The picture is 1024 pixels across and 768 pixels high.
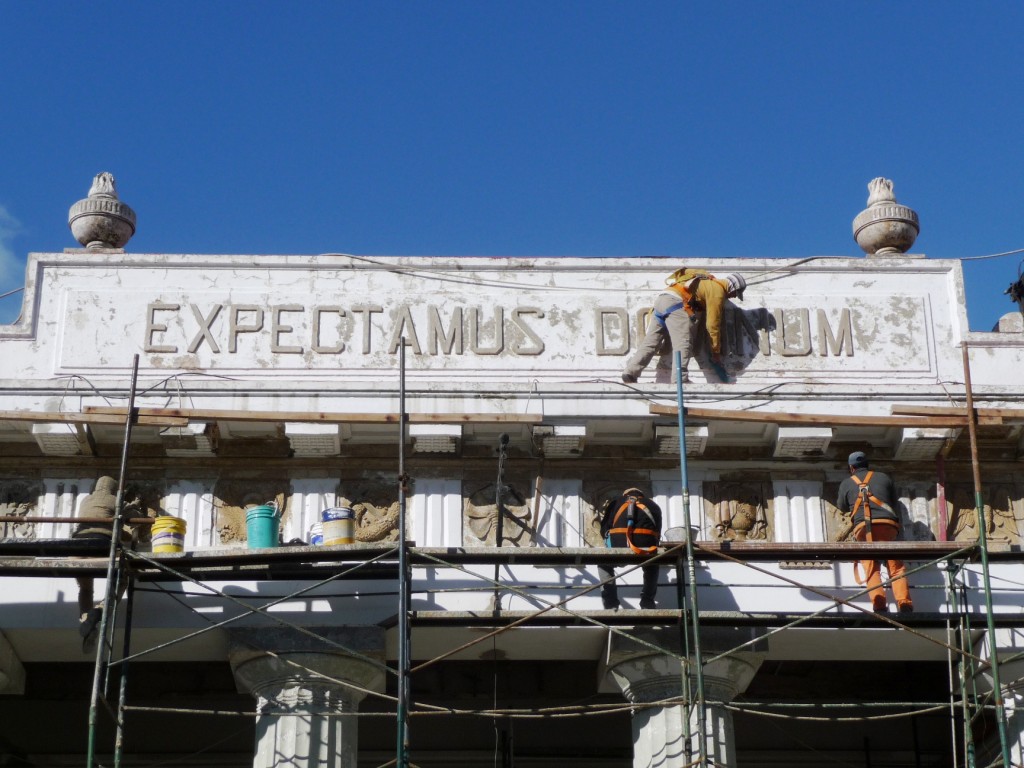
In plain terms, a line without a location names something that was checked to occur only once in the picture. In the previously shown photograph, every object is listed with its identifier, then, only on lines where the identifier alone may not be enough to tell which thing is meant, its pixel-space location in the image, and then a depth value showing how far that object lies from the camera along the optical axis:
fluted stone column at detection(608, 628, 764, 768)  19.80
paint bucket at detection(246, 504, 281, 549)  20.30
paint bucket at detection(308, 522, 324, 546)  20.62
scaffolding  19.22
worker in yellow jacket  22.83
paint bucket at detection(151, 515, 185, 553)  20.17
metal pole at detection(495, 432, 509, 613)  21.50
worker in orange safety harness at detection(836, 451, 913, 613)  20.25
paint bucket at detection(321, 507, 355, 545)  20.11
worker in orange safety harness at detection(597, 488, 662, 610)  19.91
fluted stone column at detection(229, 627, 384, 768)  19.62
